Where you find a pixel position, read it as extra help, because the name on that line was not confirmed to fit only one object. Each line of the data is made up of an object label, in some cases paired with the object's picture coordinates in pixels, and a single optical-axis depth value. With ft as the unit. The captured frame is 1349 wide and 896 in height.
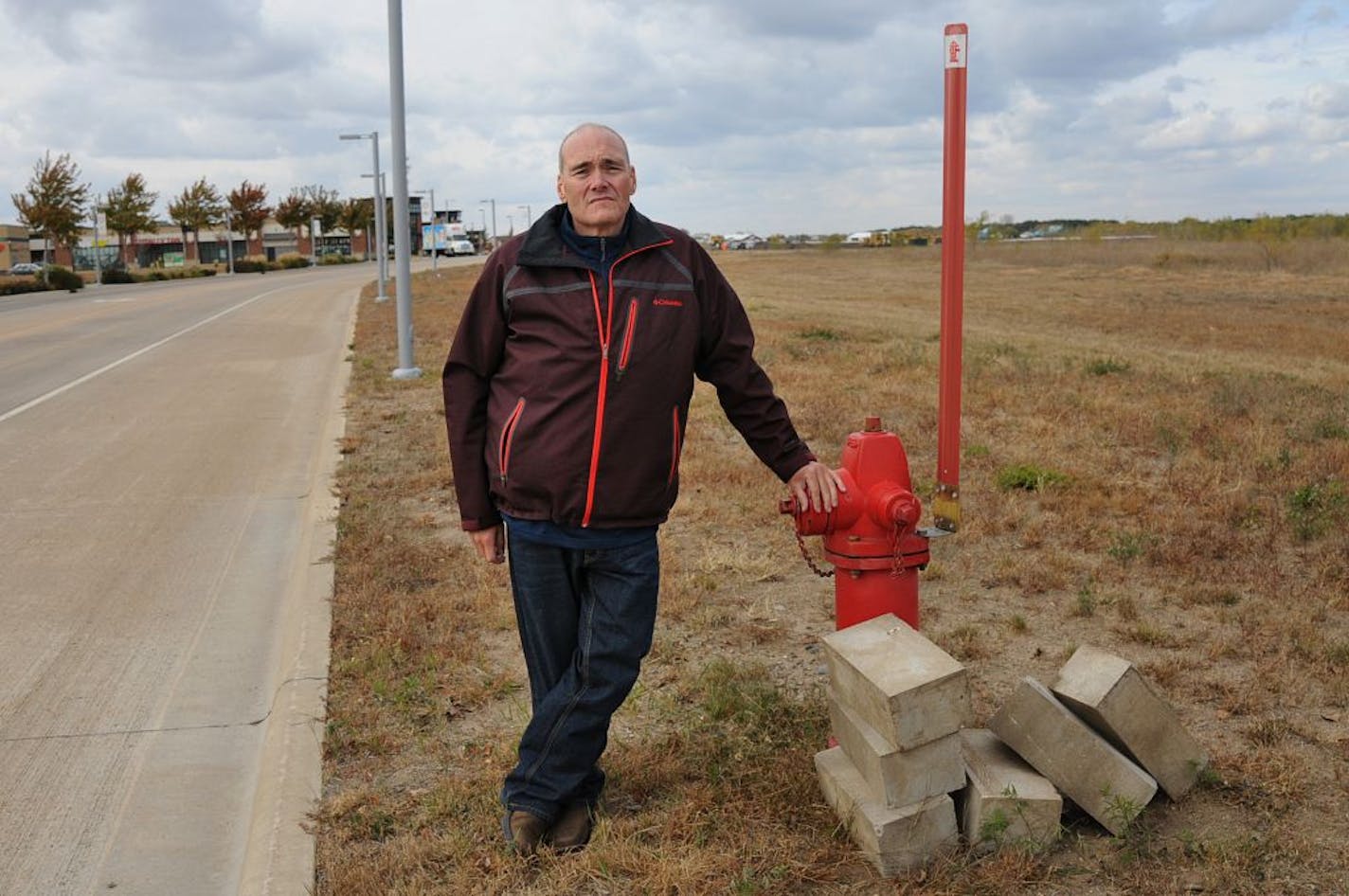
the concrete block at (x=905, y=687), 10.70
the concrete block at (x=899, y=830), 11.06
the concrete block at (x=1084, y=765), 11.71
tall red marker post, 11.75
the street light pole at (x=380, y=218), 111.34
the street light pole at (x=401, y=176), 50.90
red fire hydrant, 12.10
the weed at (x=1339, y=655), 15.98
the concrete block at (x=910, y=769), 11.02
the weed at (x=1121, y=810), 11.65
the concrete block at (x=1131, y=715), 11.80
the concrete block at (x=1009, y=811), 11.34
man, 11.03
